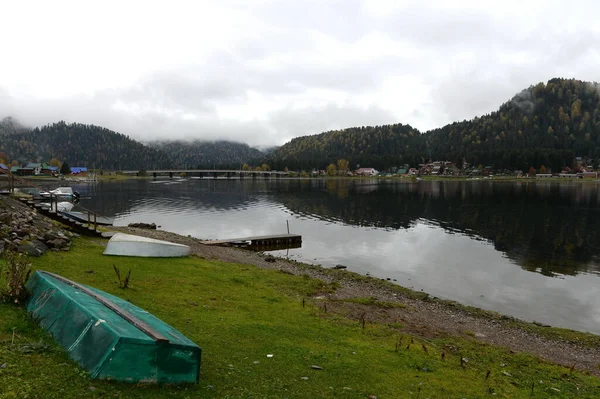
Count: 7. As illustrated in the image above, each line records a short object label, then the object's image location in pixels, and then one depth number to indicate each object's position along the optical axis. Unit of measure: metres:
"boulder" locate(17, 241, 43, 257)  20.33
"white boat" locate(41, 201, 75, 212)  65.05
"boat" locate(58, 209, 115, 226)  41.33
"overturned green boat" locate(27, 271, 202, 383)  8.67
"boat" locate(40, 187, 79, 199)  97.19
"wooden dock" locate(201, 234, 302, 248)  48.41
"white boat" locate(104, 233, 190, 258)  27.25
